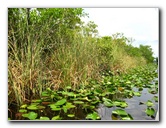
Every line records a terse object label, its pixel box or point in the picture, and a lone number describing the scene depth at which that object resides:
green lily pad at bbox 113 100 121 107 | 2.47
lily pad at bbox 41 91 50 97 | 2.53
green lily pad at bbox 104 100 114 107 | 2.46
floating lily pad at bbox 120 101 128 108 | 2.46
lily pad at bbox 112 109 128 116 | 2.36
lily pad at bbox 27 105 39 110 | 2.38
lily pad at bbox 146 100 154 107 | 2.44
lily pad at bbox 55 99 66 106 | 2.45
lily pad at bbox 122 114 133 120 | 2.34
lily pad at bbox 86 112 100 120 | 2.34
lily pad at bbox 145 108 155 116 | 2.37
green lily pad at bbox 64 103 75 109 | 2.41
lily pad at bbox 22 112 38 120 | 2.33
